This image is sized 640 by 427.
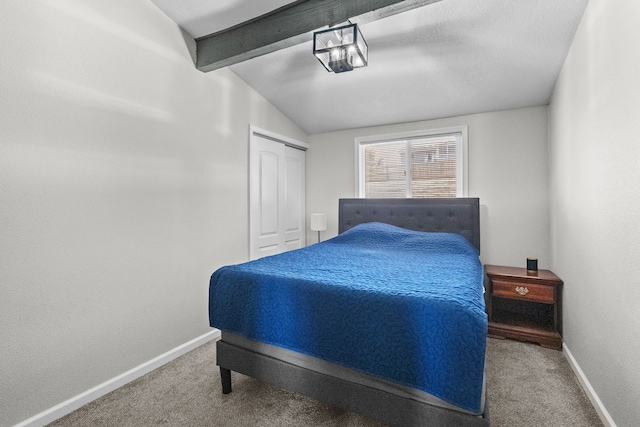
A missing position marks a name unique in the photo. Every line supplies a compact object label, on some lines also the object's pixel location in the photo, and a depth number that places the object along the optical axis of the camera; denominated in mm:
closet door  3301
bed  1180
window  3393
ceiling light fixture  1872
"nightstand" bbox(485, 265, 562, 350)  2479
